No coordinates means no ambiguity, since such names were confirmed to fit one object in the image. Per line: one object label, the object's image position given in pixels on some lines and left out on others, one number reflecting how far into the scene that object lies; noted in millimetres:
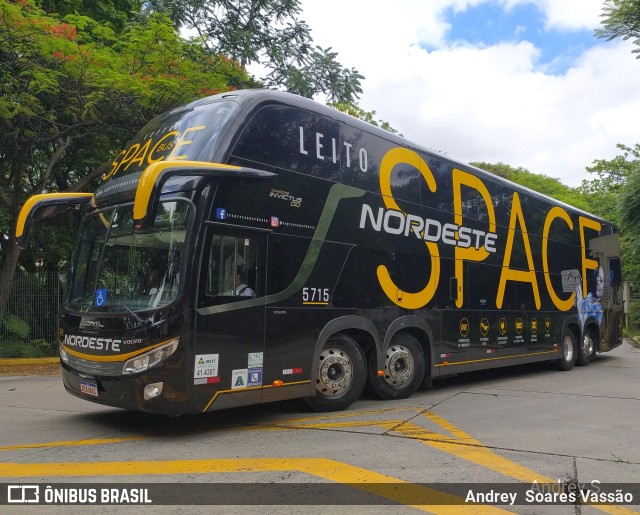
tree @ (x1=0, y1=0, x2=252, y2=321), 12234
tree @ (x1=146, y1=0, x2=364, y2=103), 20734
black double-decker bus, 6258
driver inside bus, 6668
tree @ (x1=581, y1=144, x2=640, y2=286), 20875
